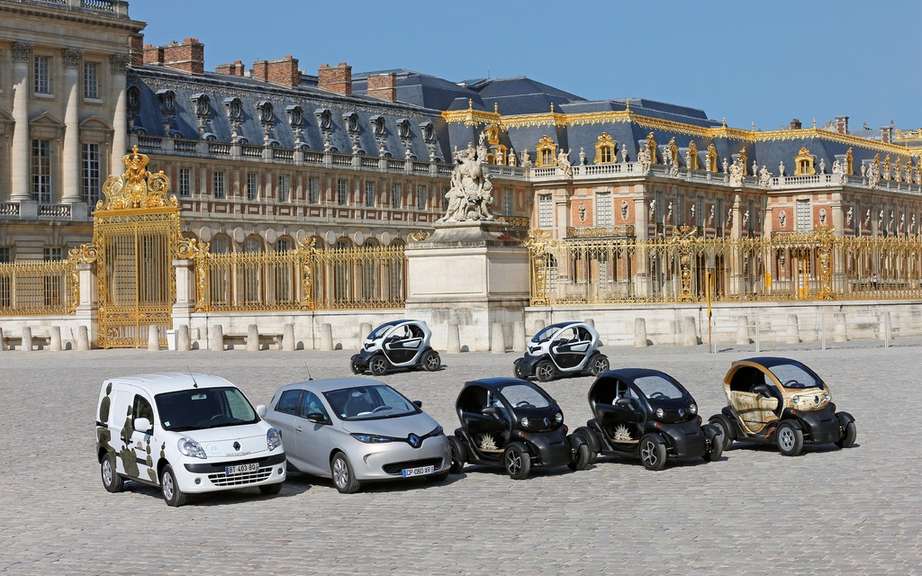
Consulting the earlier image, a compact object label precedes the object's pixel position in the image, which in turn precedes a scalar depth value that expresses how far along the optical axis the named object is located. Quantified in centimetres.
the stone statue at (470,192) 3859
